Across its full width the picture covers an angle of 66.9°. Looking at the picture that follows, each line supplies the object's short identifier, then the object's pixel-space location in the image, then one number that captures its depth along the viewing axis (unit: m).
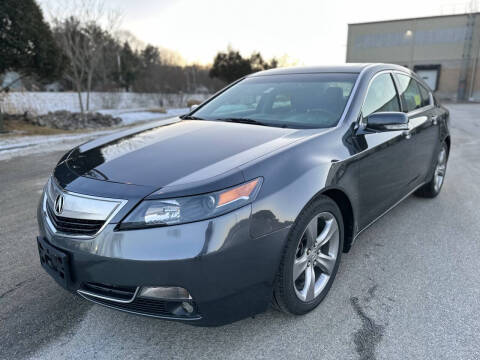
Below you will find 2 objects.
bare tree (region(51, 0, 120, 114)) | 16.73
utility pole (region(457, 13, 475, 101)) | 40.25
